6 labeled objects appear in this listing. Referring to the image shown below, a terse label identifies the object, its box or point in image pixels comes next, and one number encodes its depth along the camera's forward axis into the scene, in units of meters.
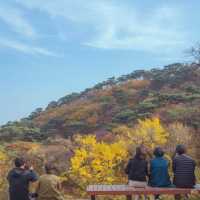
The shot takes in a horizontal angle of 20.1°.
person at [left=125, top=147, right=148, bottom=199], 10.71
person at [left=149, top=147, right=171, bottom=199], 10.63
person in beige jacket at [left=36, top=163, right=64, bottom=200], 9.26
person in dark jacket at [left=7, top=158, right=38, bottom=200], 9.06
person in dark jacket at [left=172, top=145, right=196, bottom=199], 10.48
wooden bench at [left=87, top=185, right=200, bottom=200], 10.25
